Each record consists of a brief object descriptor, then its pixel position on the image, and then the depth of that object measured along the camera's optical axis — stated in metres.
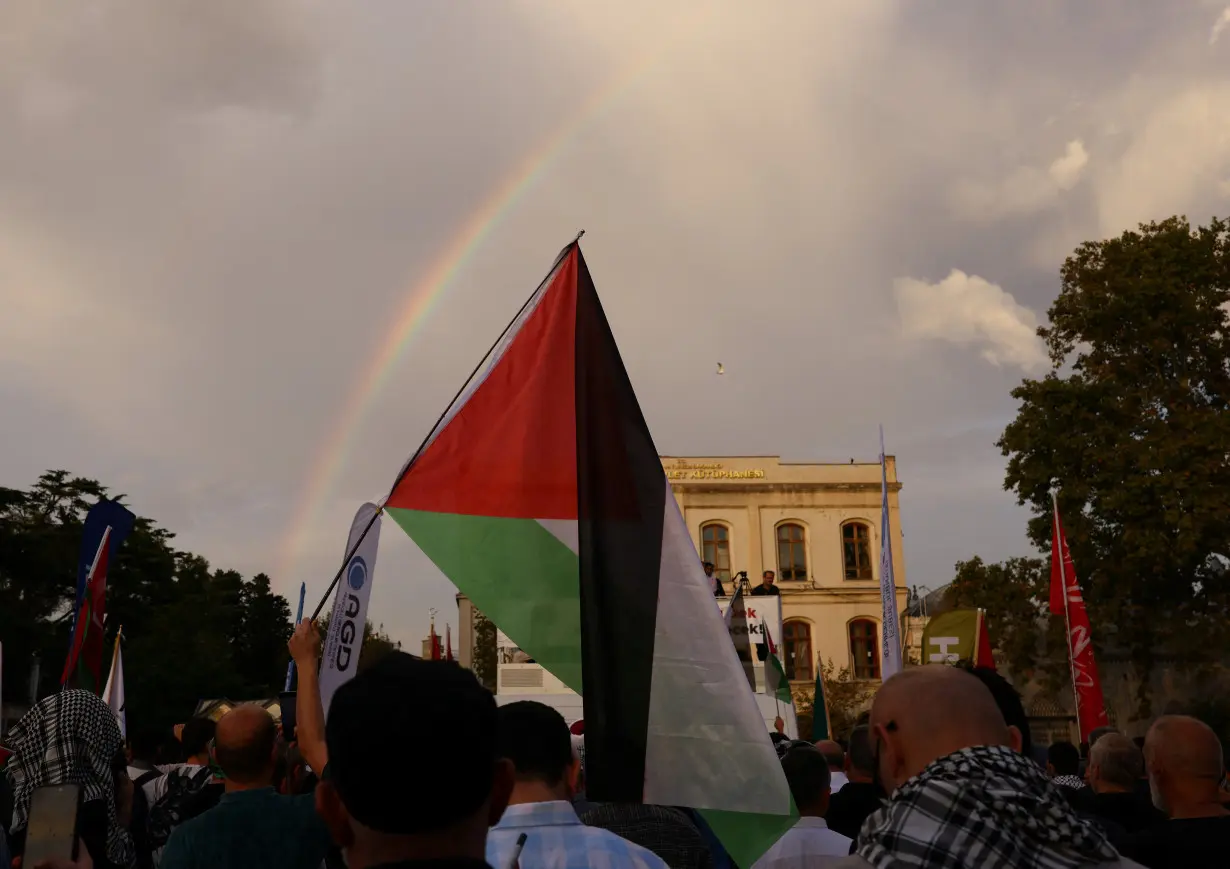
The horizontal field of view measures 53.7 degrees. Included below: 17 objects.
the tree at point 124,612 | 45.72
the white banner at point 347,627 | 7.04
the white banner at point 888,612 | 12.93
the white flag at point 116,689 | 13.90
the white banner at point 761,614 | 20.80
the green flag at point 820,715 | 15.15
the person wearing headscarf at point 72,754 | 4.03
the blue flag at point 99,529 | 10.25
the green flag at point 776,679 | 15.70
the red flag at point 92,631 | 9.95
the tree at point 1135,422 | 28.56
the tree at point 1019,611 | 29.31
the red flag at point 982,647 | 12.75
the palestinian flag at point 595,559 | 4.00
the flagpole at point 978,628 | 12.47
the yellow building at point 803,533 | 52.56
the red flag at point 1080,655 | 13.30
